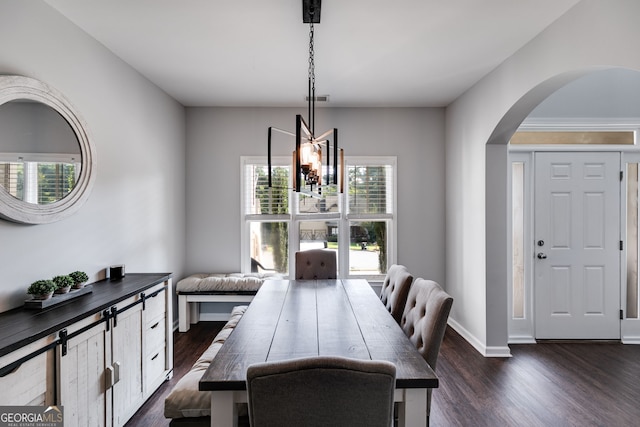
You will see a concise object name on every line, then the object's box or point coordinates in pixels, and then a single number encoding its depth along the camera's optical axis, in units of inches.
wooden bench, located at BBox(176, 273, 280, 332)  153.8
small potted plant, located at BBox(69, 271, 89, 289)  84.4
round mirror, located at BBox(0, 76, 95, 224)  72.0
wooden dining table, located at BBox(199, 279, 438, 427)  52.4
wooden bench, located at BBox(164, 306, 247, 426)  61.1
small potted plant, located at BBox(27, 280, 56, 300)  73.6
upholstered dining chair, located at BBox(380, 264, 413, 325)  95.3
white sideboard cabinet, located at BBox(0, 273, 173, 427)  58.0
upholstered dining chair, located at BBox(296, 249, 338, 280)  137.2
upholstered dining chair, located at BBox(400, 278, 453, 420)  68.1
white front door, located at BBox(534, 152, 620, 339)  145.8
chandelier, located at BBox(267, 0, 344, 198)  70.9
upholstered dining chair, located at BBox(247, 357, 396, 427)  40.1
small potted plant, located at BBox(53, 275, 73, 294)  79.0
